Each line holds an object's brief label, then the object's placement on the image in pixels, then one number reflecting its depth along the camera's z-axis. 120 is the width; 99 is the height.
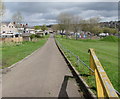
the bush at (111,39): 57.44
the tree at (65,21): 76.38
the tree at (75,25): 76.62
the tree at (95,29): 87.64
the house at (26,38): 55.94
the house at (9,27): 68.88
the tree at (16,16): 52.38
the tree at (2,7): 29.78
